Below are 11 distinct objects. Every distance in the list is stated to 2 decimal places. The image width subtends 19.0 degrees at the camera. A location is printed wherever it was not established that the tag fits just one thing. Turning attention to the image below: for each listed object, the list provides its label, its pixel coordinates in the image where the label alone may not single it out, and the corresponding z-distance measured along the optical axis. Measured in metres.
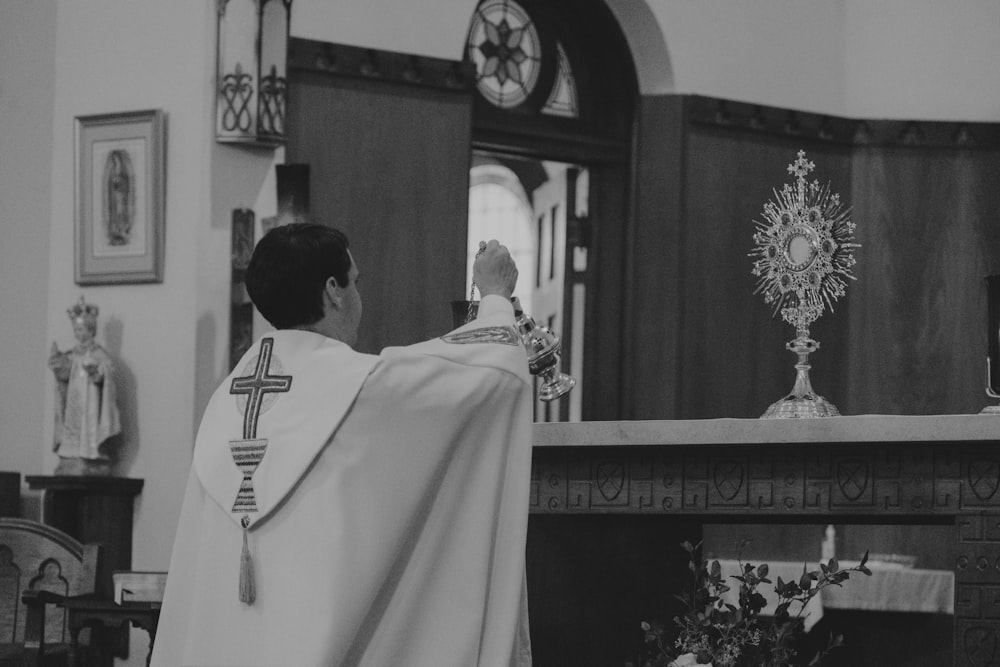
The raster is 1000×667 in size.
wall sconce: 13.29
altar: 7.49
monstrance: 9.56
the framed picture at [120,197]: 13.57
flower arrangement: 7.37
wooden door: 13.89
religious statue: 13.31
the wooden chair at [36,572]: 11.32
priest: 6.62
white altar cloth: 12.82
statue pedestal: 13.26
